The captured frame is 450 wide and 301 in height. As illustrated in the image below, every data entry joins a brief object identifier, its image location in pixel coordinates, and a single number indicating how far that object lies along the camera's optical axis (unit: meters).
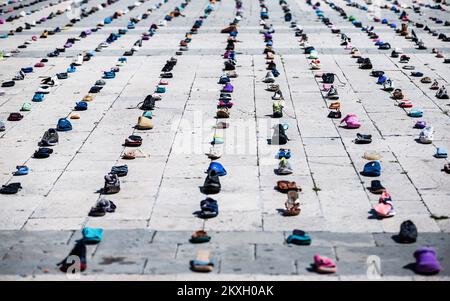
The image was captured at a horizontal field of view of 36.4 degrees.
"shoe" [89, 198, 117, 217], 11.95
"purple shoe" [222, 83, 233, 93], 20.50
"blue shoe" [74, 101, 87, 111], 18.89
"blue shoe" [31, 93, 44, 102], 19.97
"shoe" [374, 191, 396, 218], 11.70
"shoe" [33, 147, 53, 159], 15.03
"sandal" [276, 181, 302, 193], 12.88
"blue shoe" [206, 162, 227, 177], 13.70
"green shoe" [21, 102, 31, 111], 18.97
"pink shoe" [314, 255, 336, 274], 9.84
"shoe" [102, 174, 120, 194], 12.88
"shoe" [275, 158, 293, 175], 13.77
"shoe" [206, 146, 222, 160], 14.88
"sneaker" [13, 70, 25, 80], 22.67
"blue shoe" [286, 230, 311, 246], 10.73
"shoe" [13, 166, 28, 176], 14.02
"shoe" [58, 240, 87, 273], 10.02
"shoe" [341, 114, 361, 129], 16.88
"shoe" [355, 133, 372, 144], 15.67
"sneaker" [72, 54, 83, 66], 24.97
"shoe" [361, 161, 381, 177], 13.61
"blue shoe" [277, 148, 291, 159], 14.72
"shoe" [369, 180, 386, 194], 12.78
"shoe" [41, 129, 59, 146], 15.82
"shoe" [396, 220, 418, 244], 10.77
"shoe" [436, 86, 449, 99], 19.66
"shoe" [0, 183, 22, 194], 13.02
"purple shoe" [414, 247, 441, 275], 9.81
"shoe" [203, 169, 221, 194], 12.86
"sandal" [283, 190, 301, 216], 11.87
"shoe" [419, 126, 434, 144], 15.72
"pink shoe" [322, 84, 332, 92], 20.72
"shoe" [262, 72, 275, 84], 21.89
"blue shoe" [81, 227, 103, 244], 10.86
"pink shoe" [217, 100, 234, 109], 18.91
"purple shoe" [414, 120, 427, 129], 16.88
